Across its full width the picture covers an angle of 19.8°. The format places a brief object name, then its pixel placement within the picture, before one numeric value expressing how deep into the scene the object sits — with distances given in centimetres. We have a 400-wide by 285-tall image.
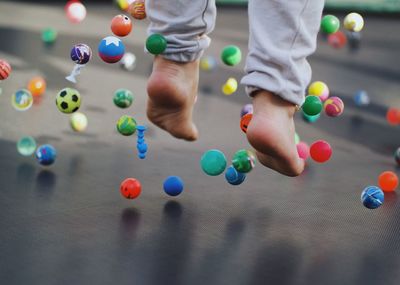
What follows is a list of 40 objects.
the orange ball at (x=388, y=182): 165
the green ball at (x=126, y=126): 160
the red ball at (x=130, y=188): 155
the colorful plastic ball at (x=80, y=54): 152
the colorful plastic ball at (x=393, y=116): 203
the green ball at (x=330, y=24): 173
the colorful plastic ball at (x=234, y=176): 157
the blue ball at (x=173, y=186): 157
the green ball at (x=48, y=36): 257
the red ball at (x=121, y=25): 153
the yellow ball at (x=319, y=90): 184
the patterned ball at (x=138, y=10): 153
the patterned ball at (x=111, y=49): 151
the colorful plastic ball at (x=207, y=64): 239
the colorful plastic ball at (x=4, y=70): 158
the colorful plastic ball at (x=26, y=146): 172
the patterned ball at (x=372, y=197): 154
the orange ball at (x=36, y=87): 208
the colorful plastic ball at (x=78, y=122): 184
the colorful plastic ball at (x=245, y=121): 150
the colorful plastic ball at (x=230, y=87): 196
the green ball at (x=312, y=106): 156
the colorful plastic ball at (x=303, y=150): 172
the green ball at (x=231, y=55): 183
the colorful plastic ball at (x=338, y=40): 278
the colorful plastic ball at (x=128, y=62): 228
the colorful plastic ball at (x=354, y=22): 171
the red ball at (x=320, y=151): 165
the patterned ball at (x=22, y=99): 180
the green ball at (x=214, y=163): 155
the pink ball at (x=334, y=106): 168
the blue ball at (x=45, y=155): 166
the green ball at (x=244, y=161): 152
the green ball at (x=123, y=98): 172
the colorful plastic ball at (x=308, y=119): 183
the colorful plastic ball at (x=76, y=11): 243
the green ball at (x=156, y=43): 144
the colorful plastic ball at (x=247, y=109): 178
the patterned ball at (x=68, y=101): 156
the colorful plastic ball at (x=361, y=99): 216
